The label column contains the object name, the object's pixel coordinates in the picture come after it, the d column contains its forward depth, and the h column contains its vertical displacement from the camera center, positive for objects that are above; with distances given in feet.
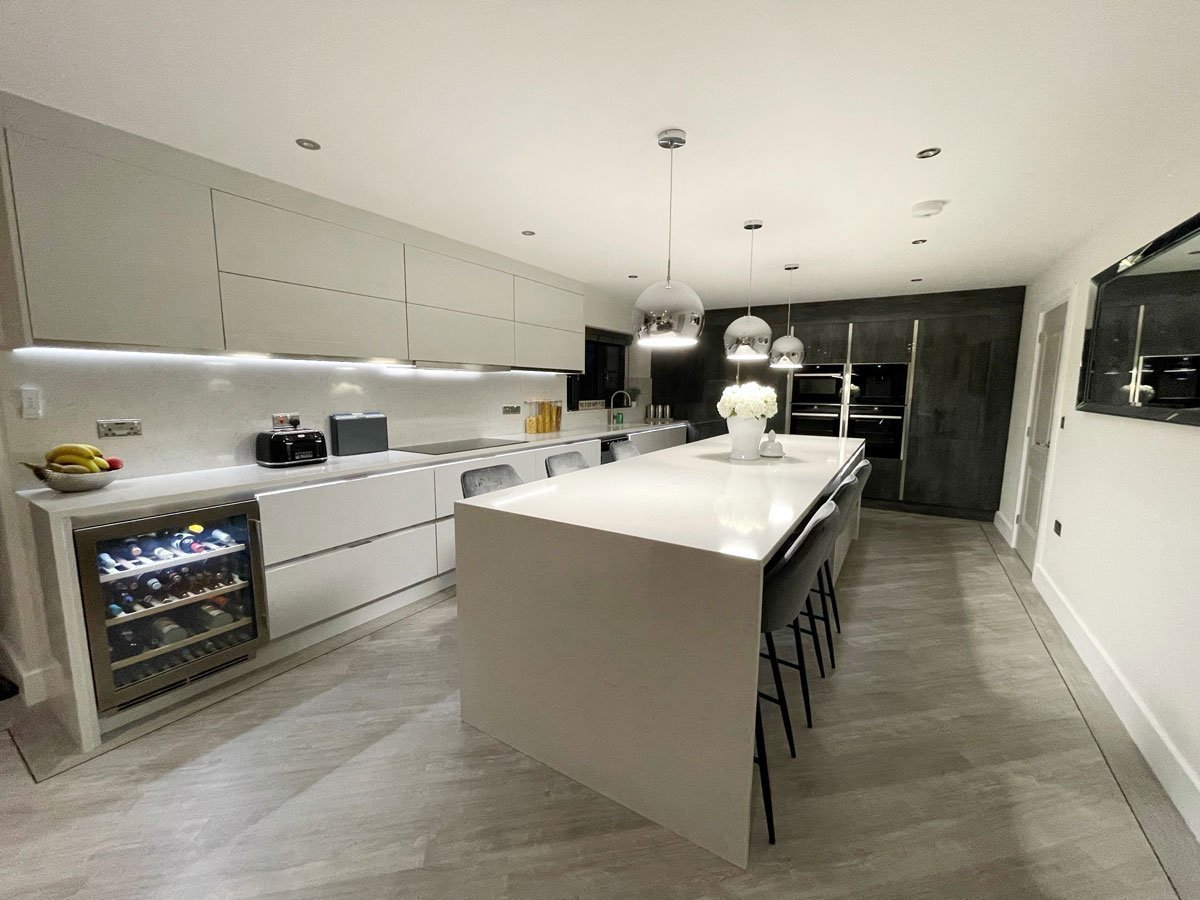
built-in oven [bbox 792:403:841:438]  18.83 -1.17
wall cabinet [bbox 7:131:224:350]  5.96 +1.76
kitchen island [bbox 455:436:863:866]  4.64 -2.60
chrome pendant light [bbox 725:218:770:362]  10.83 +1.12
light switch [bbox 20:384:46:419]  6.48 -0.24
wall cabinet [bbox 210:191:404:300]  7.68 +2.35
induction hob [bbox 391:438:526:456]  11.18 -1.43
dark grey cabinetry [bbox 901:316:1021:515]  16.12 -0.71
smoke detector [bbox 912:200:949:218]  8.66 +3.20
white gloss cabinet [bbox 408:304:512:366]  10.69 +1.16
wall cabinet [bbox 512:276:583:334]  13.43 +2.35
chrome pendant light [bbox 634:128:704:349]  6.88 +1.05
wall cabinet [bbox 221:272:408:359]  7.84 +1.16
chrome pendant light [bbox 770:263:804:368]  13.01 +0.94
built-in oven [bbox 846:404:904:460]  17.76 -1.44
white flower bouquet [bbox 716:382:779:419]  9.48 -0.26
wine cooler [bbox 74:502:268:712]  6.03 -2.87
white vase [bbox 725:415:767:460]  9.70 -0.92
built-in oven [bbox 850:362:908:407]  17.54 +0.19
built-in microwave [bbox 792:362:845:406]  18.57 +0.19
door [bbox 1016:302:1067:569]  11.92 -1.04
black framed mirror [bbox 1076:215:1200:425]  5.92 +0.80
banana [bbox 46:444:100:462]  6.28 -0.85
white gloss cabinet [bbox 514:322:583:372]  13.58 +1.14
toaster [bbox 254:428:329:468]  8.61 -1.08
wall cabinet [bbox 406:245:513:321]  10.59 +2.36
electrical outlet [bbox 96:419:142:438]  7.14 -0.62
